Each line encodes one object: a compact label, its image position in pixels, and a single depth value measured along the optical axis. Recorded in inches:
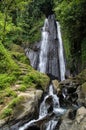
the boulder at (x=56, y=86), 323.0
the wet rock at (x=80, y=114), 201.3
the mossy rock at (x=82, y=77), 321.2
